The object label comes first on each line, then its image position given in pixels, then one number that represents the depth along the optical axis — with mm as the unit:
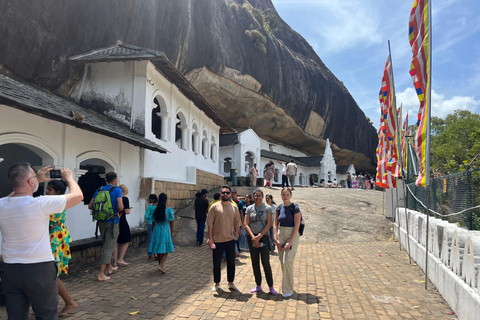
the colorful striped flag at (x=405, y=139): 11180
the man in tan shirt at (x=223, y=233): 5031
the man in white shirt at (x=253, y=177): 20125
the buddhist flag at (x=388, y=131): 8523
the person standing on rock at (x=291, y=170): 18422
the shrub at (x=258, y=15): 29500
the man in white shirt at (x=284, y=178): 19053
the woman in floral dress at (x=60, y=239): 4180
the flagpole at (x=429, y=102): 5246
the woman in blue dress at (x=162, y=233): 6195
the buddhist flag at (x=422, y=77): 5297
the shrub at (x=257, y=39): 26830
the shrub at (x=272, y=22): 32325
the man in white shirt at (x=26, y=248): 2547
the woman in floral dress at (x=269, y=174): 20781
